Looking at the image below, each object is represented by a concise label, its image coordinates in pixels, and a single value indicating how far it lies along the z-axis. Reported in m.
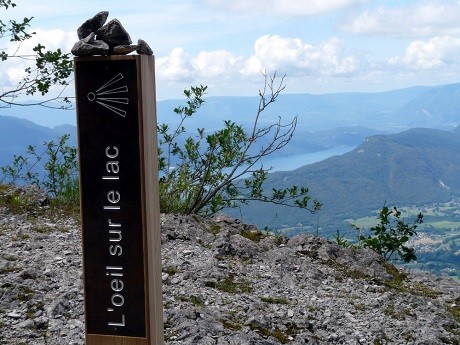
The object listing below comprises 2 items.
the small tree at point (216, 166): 9.59
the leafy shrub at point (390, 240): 9.38
